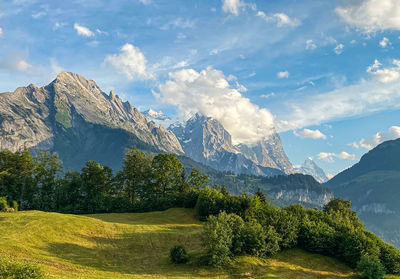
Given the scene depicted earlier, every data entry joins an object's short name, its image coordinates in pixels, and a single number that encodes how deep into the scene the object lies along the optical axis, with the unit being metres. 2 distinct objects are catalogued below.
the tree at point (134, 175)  107.25
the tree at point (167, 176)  106.81
